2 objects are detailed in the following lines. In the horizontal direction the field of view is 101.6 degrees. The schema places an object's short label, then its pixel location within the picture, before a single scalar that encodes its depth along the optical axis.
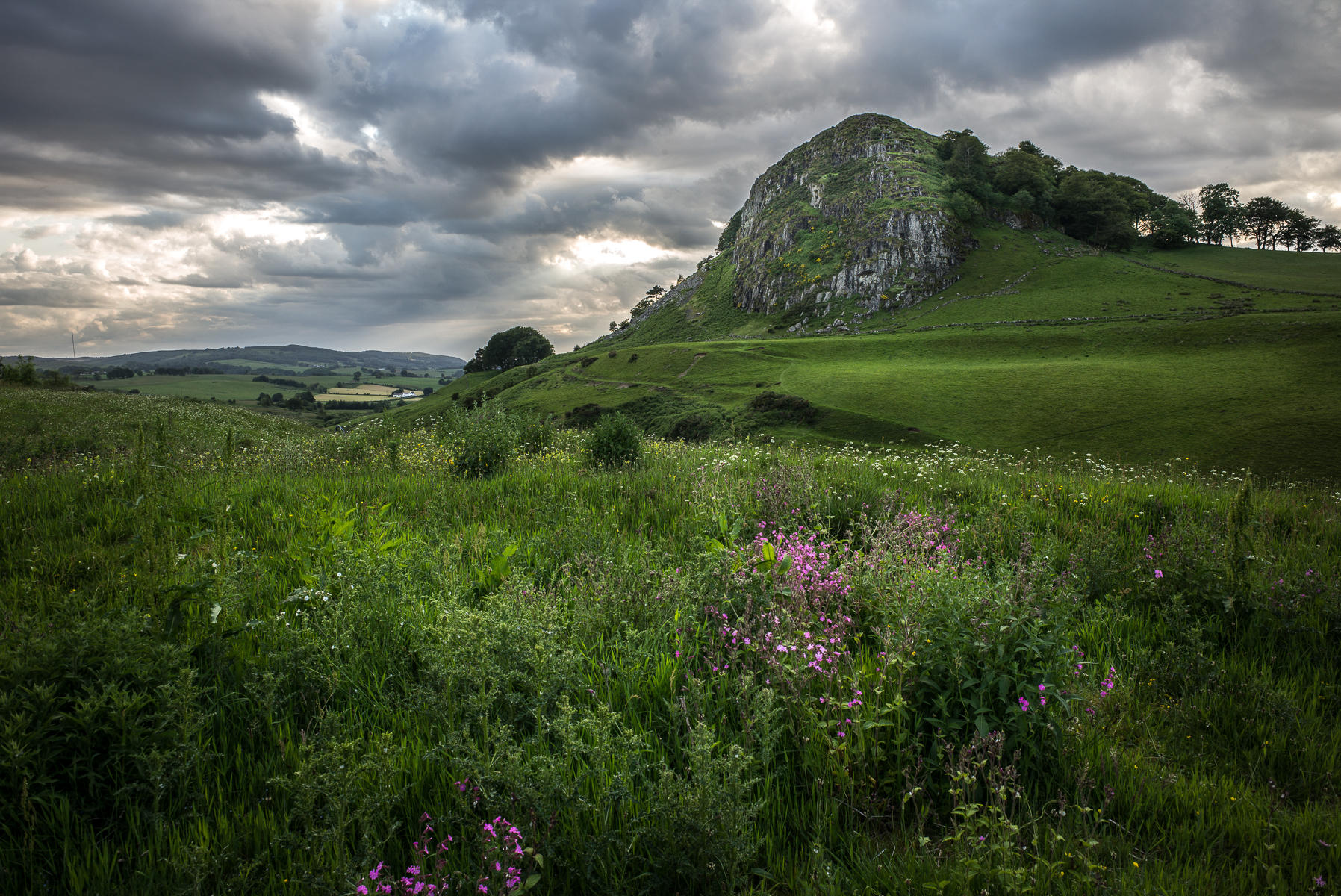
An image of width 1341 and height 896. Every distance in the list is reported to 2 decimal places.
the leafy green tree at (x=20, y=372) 42.50
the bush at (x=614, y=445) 10.62
